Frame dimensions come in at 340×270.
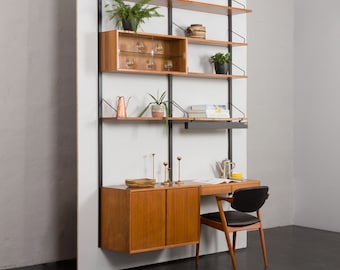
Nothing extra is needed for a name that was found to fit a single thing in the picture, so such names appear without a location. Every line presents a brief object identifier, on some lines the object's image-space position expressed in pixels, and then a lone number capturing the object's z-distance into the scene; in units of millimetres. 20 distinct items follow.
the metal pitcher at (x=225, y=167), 6254
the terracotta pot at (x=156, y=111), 5605
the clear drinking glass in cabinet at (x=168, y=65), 5793
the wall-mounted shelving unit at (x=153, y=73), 5180
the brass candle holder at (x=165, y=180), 5551
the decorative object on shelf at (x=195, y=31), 5883
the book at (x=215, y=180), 5818
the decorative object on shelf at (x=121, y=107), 5305
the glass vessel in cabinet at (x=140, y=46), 5578
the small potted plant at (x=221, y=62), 6098
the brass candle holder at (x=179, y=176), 5680
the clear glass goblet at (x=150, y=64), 5641
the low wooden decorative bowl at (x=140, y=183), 5207
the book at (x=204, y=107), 5926
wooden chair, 5398
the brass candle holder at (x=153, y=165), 5755
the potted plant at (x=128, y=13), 5359
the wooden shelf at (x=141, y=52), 5250
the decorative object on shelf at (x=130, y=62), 5480
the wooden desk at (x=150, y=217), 5125
